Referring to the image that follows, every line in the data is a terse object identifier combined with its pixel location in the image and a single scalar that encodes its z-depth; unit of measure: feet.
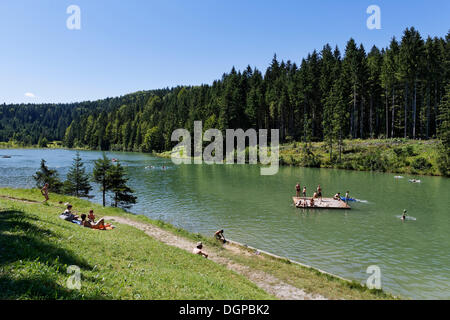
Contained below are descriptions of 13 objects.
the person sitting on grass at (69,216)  61.77
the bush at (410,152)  203.92
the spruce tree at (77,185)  120.67
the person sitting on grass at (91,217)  69.13
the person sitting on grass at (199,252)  52.59
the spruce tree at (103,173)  103.56
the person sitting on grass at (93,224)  61.86
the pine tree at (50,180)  120.37
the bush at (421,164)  187.32
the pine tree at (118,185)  101.30
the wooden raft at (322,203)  105.40
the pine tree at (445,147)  177.99
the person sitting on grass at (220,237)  66.14
